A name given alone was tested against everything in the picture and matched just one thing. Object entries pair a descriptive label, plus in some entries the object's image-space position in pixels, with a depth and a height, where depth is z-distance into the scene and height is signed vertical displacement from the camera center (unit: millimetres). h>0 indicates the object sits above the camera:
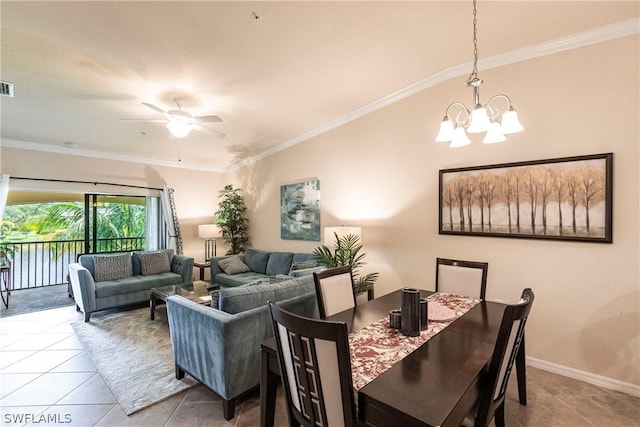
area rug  2330 -1437
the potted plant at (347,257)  3738 -534
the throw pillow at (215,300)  2562 -761
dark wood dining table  1037 -684
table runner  1268 -683
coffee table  3725 -1038
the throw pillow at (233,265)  5150 -889
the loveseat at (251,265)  4777 -877
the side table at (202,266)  5484 -959
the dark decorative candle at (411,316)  1639 -568
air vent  2846 +1305
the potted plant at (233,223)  6090 -123
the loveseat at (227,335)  2035 -903
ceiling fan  3102 +1088
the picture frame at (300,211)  4844 +117
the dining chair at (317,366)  1081 -615
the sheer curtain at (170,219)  5766 -36
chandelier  1730 +576
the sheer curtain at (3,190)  4152 +400
